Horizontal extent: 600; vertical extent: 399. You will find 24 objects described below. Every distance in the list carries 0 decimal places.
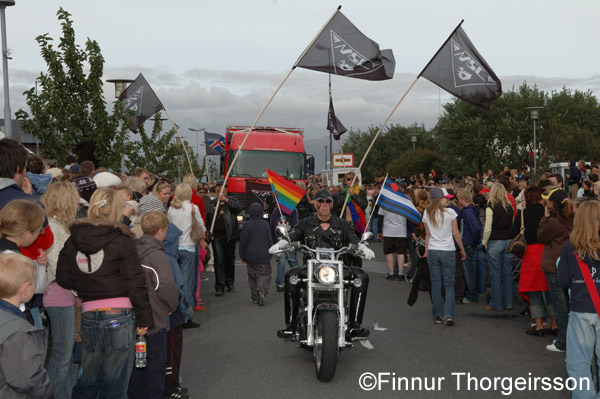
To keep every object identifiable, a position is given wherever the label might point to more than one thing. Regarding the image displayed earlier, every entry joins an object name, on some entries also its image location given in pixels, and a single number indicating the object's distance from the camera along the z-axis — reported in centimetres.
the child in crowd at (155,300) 557
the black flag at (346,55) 1205
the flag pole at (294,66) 1201
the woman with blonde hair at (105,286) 486
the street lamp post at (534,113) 3170
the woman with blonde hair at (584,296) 570
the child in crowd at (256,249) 1158
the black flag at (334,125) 2748
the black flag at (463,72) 1138
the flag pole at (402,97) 1156
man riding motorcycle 731
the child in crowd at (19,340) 362
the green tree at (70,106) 1636
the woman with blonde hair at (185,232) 998
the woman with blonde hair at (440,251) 957
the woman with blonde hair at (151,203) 848
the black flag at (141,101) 1691
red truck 2338
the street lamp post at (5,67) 1669
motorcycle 660
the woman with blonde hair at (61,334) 533
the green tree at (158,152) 3576
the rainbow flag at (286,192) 920
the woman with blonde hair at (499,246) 1041
